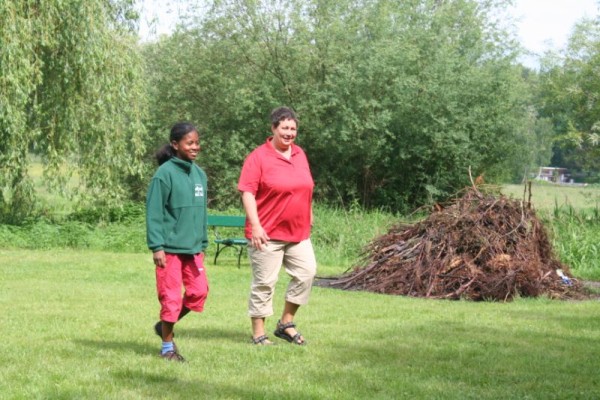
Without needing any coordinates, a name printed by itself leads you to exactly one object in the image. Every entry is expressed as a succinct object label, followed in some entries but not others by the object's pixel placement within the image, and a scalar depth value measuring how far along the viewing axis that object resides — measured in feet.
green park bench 56.24
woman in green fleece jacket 23.57
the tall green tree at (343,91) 96.53
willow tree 60.64
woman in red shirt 25.98
